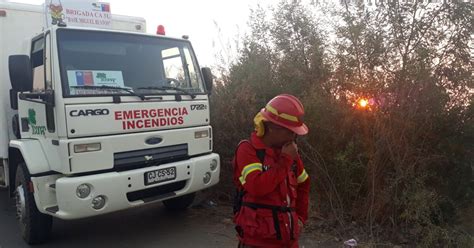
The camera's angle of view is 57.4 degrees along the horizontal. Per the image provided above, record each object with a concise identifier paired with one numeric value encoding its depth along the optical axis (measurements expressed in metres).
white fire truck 4.32
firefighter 2.33
